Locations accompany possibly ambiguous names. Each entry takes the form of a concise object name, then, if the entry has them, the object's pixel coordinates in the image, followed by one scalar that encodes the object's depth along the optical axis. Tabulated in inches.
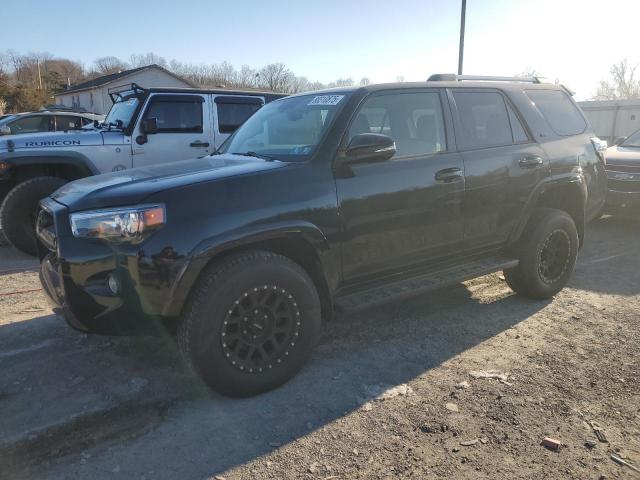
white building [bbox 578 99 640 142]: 732.7
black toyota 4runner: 110.7
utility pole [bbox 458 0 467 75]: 609.6
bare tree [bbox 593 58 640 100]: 2175.2
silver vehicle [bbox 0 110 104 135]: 522.9
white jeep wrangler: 248.1
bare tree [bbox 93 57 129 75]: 3275.8
